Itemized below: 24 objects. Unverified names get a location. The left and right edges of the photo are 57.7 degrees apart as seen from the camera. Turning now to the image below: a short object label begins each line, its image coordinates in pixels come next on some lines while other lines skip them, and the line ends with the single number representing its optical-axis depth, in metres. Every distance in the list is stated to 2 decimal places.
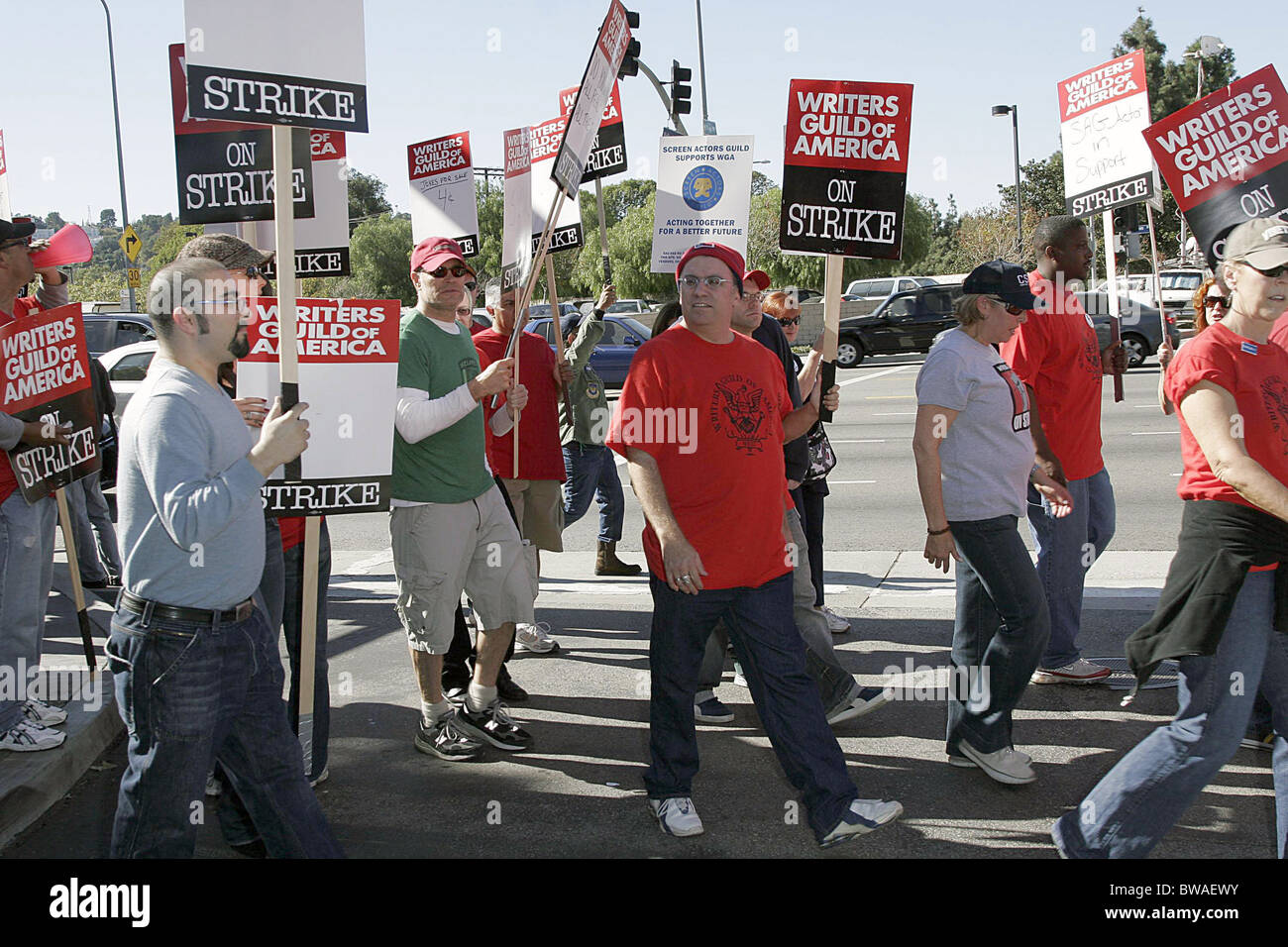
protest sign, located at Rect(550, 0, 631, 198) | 4.97
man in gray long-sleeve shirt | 2.75
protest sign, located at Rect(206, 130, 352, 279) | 5.62
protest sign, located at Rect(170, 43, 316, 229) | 5.25
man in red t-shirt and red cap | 3.85
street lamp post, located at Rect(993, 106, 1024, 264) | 40.28
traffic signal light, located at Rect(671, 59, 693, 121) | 22.70
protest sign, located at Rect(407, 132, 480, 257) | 7.64
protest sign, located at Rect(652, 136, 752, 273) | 6.86
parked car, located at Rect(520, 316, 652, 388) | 22.50
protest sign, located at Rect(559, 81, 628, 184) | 7.91
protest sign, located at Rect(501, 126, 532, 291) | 5.81
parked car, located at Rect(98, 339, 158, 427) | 12.75
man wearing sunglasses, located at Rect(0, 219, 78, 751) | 4.60
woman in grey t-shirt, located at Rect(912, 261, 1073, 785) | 4.27
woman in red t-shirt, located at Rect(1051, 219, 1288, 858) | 3.17
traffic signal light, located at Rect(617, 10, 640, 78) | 16.98
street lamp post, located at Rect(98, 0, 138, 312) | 34.00
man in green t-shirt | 4.64
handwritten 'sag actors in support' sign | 6.80
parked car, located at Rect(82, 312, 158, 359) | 14.39
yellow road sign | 28.09
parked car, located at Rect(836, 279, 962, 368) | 27.92
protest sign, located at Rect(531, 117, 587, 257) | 6.58
